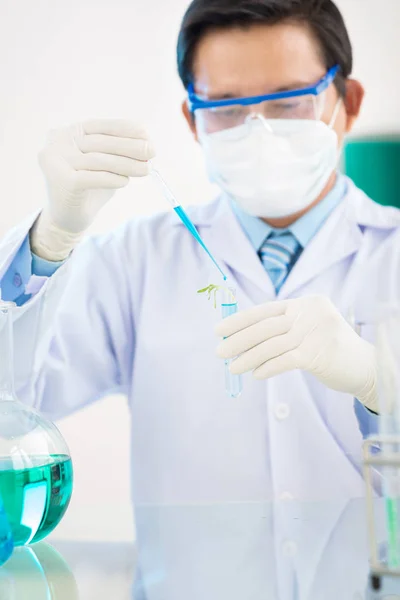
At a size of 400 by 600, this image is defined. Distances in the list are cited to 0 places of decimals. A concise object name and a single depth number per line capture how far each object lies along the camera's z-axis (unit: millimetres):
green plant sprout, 1356
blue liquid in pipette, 1369
